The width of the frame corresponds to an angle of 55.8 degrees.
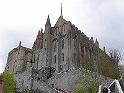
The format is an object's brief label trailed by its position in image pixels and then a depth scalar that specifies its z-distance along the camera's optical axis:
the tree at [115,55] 26.99
